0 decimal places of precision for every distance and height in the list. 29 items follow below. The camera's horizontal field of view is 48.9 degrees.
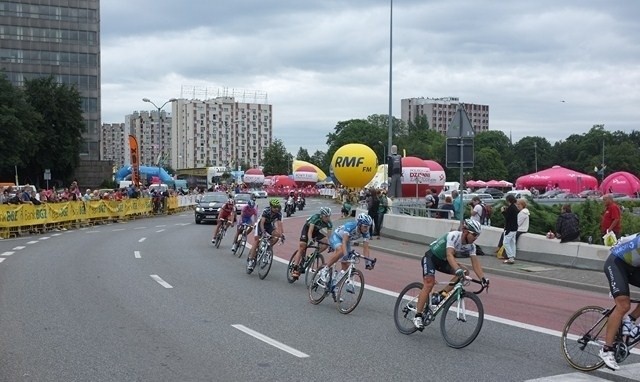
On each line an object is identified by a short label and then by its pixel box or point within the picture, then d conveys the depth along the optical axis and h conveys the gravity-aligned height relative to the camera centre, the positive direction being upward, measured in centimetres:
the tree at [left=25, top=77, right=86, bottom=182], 8119 +391
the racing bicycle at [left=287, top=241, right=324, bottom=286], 1299 -195
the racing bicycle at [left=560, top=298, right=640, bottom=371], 724 -189
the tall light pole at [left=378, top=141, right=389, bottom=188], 13862 +265
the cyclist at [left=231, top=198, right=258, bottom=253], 1956 -154
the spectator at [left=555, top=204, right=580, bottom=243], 1754 -163
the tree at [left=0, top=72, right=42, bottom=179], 6594 +282
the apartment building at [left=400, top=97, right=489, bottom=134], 18691 +1689
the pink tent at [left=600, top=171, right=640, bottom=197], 5209 -158
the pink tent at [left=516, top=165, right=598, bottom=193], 5822 -148
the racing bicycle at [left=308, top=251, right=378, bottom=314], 1123 -205
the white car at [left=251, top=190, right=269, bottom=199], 8535 -429
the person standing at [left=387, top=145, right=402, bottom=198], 2627 -48
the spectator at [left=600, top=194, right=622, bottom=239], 1752 -134
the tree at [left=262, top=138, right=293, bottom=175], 14488 +4
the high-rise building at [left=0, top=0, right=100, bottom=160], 9819 +1605
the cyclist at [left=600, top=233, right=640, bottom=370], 705 -124
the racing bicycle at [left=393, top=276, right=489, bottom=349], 868 -194
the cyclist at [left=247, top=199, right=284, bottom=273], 1536 -146
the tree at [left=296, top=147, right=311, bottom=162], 19140 +149
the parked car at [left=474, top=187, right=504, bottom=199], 6310 -287
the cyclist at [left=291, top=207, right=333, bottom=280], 1294 -129
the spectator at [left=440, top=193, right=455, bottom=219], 2443 -160
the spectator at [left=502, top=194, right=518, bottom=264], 1823 -183
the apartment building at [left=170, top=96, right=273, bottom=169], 19362 +1080
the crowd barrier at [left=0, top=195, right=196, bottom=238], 2823 -274
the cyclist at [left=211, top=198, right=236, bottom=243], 2323 -181
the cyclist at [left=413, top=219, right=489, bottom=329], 862 -122
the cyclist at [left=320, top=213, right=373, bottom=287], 1118 -121
